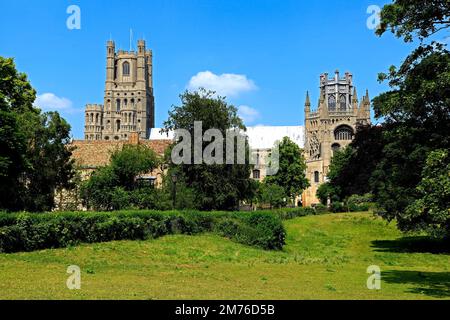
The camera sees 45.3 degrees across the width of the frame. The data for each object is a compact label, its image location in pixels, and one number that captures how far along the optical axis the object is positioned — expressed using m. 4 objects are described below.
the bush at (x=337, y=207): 64.56
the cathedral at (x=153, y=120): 117.25
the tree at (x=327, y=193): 84.31
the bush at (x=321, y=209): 67.31
